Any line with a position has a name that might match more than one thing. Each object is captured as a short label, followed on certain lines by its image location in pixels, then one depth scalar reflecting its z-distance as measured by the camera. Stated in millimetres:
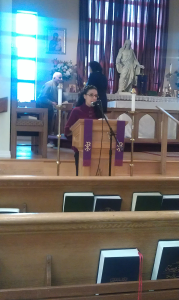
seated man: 4977
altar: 5012
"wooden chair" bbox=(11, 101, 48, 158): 3895
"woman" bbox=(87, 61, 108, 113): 3889
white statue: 8250
